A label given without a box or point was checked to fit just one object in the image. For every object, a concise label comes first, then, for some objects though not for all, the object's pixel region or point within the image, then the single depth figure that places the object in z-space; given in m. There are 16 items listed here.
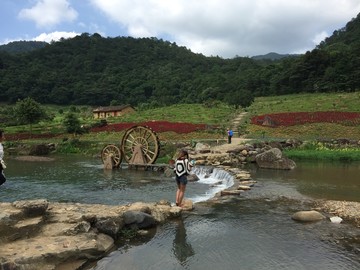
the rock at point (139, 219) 10.03
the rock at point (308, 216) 10.86
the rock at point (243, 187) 15.54
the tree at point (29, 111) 48.41
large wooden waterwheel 25.89
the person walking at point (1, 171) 9.20
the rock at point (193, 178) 20.49
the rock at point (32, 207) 9.08
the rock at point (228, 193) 14.29
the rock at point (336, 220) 10.68
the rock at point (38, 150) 36.25
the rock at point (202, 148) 27.17
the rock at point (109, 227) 9.45
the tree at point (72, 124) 44.12
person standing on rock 12.07
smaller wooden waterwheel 26.11
